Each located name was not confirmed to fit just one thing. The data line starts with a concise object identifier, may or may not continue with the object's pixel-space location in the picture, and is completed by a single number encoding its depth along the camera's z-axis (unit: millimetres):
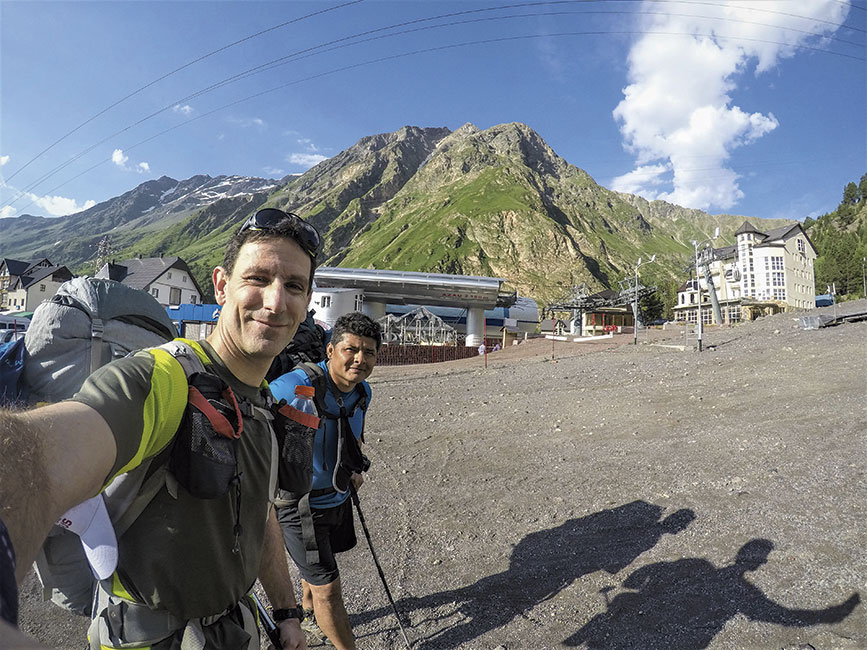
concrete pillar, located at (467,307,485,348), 46828
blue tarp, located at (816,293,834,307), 80019
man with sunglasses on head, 1003
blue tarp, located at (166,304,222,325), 51469
